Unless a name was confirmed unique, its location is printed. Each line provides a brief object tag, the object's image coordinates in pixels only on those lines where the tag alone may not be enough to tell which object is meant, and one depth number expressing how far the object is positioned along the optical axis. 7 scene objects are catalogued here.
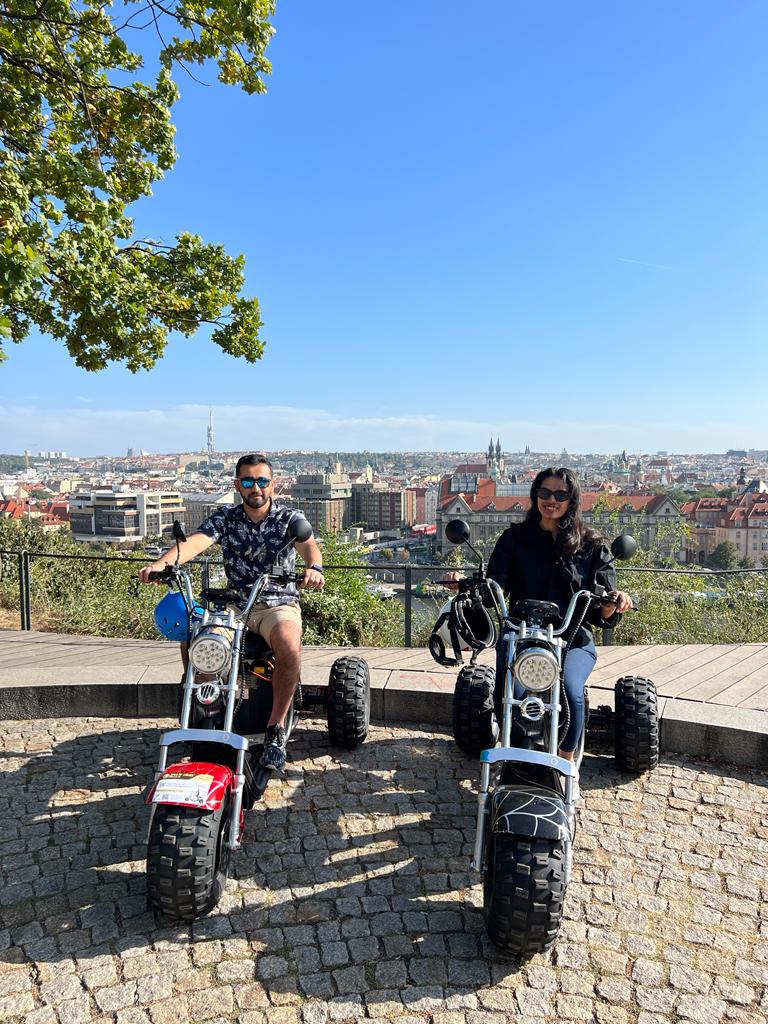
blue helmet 3.41
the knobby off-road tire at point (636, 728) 3.71
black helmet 3.33
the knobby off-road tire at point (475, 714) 4.07
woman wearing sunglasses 3.39
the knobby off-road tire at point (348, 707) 4.08
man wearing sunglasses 3.46
